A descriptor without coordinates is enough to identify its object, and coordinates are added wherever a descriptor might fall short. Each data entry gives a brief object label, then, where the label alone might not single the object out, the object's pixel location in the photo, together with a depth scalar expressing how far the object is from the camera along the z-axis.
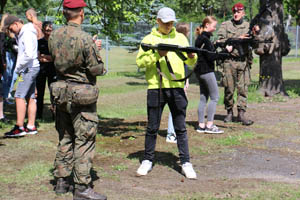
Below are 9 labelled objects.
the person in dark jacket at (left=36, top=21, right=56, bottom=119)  9.42
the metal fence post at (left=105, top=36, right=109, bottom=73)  22.93
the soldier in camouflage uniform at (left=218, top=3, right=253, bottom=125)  9.34
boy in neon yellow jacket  6.09
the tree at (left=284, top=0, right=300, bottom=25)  48.11
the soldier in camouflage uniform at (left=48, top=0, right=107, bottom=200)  5.00
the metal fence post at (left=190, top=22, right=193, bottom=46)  26.36
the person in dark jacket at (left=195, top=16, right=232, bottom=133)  8.27
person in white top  8.26
